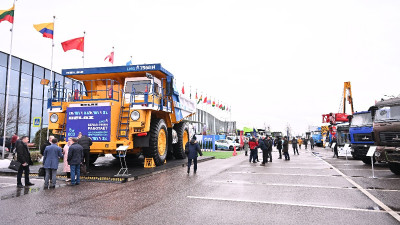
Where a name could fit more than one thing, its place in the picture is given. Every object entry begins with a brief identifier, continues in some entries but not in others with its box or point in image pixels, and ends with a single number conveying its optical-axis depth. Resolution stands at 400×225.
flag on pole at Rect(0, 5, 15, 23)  15.71
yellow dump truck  10.52
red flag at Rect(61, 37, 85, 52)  17.04
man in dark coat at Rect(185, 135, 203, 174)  11.59
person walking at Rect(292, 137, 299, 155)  25.82
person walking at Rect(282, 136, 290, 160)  19.35
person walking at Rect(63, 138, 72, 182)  9.59
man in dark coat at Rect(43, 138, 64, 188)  8.10
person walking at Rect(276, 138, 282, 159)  20.81
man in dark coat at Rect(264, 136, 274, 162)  17.32
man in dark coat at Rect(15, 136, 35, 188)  8.27
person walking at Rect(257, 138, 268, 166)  16.61
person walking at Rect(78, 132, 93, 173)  9.82
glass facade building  25.05
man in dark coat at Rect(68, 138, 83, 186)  8.55
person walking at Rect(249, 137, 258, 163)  16.08
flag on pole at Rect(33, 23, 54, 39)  17.08
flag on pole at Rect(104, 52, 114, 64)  19.80
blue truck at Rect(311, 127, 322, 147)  54.39
